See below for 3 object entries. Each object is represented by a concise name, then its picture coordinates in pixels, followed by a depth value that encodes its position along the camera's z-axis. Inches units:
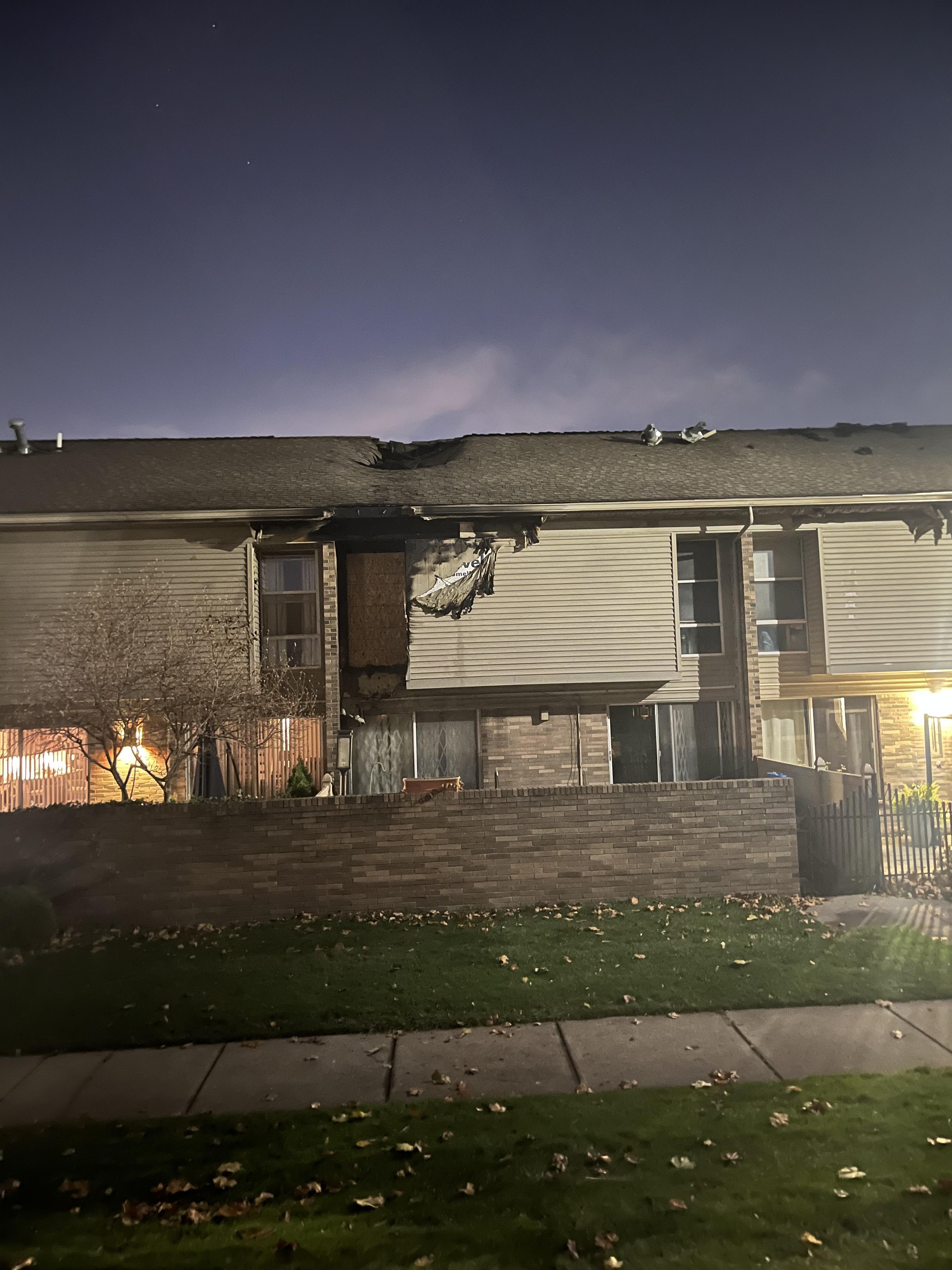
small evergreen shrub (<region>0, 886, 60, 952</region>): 387.2
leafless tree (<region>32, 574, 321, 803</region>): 473.1
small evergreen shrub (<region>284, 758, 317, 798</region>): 565.6
